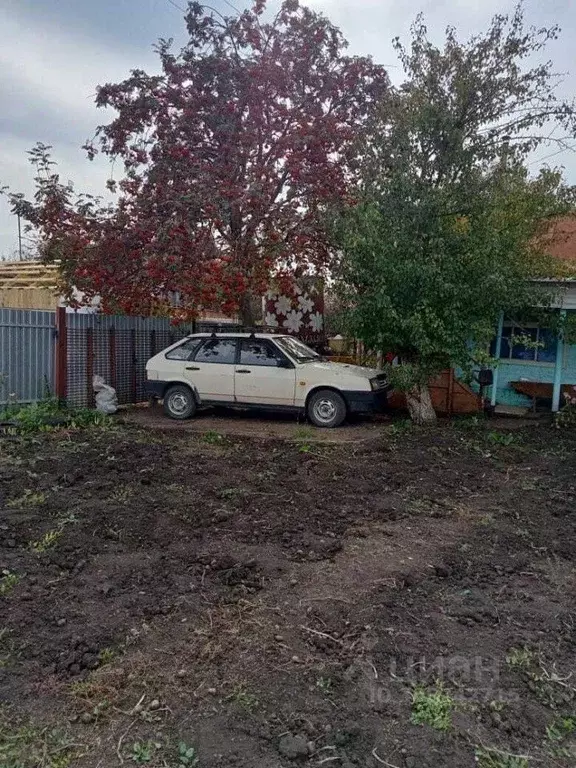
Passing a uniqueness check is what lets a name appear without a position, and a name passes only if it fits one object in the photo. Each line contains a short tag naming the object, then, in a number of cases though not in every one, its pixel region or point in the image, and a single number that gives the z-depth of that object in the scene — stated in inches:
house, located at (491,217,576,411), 449.7
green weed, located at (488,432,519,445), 347.3
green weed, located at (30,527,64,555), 177.8
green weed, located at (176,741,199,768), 93.4
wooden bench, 454.0
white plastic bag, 443.8
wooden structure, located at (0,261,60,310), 629.0
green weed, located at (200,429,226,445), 345.1
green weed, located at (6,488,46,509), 218.2
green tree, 362.0
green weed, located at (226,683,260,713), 107.6
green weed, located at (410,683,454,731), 104.2
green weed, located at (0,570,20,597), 149.7
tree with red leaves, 410.3
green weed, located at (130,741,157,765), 94.7
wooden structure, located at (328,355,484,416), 451.8
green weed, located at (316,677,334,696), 112.4
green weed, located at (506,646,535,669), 123.8
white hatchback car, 395.9
